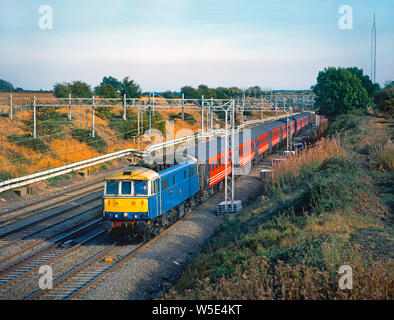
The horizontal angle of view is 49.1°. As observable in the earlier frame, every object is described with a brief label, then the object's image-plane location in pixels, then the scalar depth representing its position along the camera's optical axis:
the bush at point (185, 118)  64.88
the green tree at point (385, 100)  48.90
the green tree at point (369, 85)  59.12
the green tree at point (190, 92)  87.54
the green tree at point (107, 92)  60.50
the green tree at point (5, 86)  107.02
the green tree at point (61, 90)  55.81
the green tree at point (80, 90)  57.59
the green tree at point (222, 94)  80.41
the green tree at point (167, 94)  88.72
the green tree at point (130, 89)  63.62
